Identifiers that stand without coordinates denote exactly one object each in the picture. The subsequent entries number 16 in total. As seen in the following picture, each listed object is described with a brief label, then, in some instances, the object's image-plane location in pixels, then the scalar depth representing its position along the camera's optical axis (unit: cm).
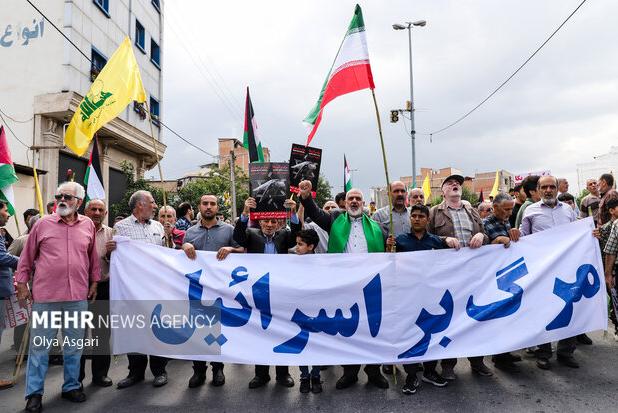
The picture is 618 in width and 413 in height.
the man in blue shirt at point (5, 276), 423
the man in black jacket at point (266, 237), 428
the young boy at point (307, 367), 389
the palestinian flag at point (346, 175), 1089
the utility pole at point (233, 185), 2415
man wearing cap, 419
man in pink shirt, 371
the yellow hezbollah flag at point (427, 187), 1644
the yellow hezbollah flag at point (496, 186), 1583
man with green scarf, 425
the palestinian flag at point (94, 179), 599
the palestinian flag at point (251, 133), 582
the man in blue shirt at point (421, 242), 391
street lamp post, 2039
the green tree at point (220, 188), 2269
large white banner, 388
